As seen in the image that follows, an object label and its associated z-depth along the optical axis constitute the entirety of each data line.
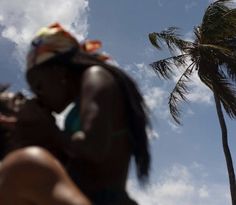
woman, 2.26
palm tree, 20.05
